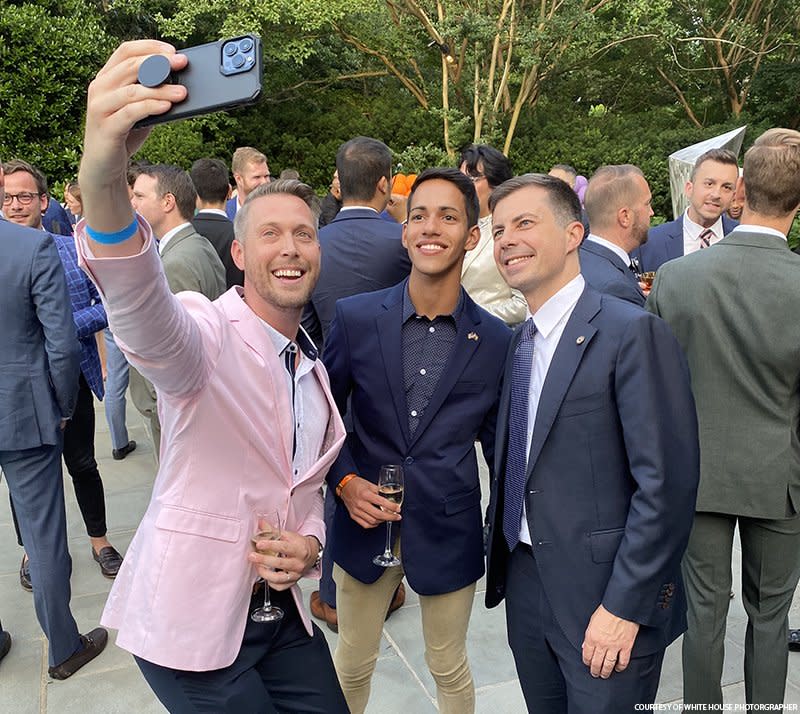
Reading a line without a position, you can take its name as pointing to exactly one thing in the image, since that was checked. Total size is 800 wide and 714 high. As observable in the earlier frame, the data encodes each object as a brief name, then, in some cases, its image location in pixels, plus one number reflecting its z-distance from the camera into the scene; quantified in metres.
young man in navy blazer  2.63
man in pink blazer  1.80
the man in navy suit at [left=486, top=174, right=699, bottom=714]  2.03
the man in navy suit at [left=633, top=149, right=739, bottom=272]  4.96
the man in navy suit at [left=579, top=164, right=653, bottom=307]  3.50
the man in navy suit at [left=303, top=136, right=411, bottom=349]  4.01
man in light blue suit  3.33
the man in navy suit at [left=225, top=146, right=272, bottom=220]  6.73
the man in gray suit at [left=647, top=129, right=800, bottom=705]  2.80
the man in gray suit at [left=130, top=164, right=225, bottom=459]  4.36
